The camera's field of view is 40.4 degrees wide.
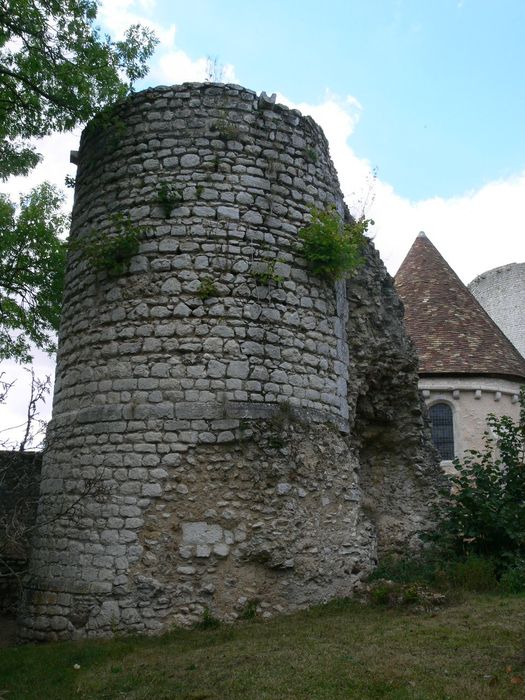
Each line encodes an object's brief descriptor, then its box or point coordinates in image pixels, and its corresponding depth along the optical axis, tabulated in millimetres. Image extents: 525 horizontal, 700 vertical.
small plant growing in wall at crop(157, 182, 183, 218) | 8523
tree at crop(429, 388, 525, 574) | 9391
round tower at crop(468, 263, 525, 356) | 27844
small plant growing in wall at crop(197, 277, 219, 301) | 8203
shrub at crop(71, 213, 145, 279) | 8477
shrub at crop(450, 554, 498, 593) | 8547
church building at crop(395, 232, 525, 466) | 17844
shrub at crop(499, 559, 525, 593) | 8398
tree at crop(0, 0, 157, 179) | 10039
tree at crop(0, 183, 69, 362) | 14328
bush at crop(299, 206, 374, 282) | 8773
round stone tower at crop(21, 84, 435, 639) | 7582
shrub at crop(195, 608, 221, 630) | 7258
